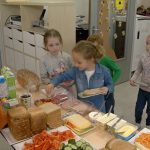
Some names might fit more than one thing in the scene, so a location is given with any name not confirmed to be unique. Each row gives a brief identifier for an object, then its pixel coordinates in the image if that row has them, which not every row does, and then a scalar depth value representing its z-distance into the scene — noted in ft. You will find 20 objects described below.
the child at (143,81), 6.90
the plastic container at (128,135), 3.71
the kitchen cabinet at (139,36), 11.98
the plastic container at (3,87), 4.34
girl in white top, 6.29
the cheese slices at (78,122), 3.94
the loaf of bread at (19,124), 3.70
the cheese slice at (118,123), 3.90
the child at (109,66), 6.48
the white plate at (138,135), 3.65
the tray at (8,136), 3.67
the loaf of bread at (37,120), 3.77
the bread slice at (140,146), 3.46
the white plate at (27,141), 3.52
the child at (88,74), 5.05
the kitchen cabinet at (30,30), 9.06
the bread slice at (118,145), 3.33
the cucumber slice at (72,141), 3.36
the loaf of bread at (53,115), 3.98
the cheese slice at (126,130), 3.77
